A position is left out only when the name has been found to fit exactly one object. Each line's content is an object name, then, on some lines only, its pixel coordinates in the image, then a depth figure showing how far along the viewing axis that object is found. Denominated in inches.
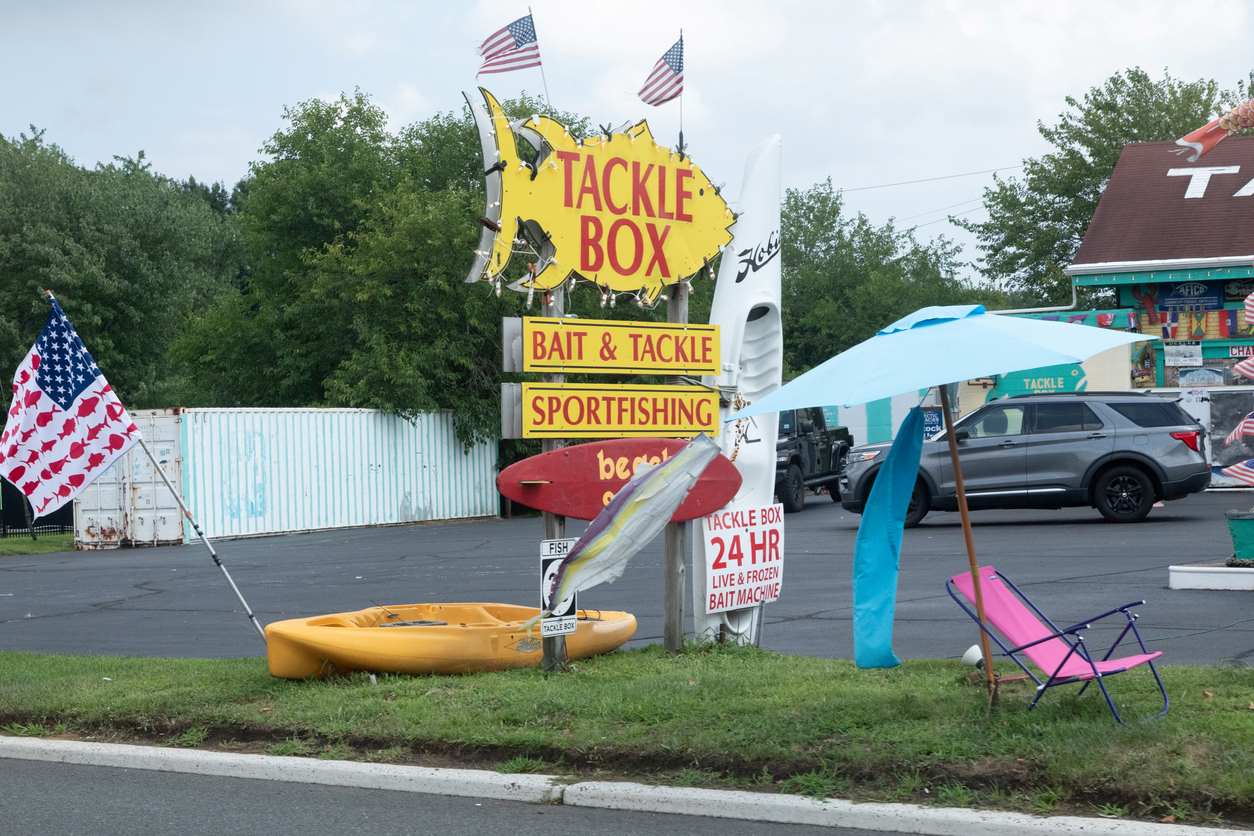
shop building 1151.0
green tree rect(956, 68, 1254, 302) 1711.4
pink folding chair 261.1
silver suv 789.9
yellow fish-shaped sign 355.6
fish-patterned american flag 374.3
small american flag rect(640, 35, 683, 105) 402.3
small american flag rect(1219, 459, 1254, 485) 514.6
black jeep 1024.2
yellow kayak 344.8
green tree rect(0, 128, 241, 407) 1583.4
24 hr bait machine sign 392.8
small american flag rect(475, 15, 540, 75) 373.4
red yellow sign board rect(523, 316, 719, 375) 364.5
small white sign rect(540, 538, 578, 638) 348.2
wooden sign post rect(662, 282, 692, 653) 387.9
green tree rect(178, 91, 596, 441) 1226.0
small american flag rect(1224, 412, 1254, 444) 507.4
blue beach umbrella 256.8
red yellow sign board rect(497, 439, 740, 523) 354.0
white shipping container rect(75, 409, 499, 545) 997.2
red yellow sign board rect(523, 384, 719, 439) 363.9
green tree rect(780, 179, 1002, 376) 2187.5
